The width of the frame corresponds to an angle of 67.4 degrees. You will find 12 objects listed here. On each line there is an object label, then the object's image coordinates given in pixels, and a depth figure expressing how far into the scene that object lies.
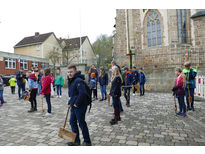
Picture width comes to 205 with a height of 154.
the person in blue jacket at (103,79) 8.45
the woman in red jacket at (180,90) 5.64
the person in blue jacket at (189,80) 6.33
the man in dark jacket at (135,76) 10.42
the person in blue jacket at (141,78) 10.41
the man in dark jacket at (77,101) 3.28
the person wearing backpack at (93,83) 8.88
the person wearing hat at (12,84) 13.16
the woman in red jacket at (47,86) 6.05
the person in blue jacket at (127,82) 7.29
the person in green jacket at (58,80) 10.41
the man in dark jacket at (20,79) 10.19
